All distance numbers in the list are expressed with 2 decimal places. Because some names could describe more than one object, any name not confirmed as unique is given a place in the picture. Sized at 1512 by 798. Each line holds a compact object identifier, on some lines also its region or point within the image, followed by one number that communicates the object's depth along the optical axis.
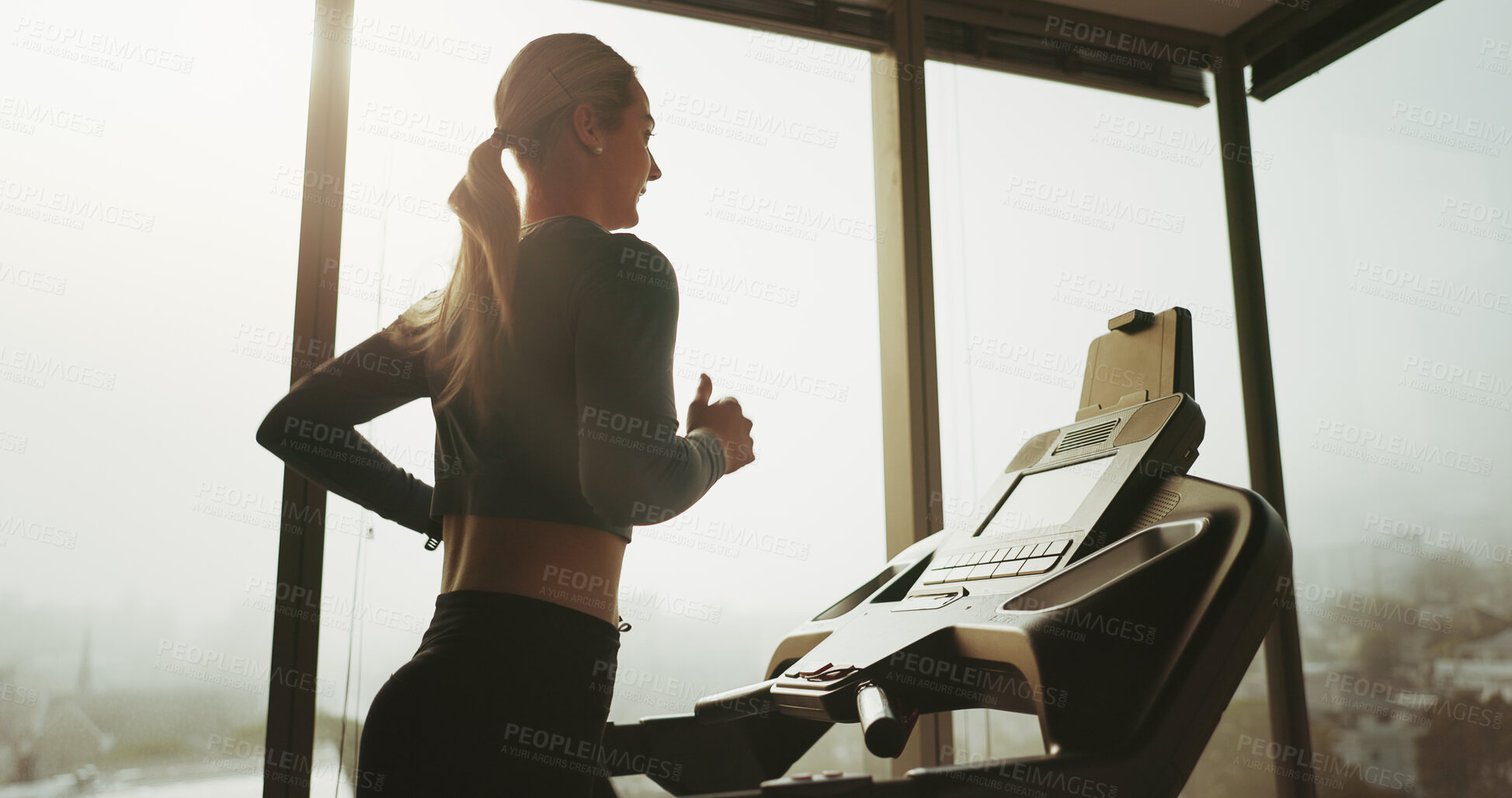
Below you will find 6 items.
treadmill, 0.80
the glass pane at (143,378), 1.82
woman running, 0.83
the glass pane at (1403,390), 2.23
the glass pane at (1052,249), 2.63
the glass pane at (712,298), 2.09
